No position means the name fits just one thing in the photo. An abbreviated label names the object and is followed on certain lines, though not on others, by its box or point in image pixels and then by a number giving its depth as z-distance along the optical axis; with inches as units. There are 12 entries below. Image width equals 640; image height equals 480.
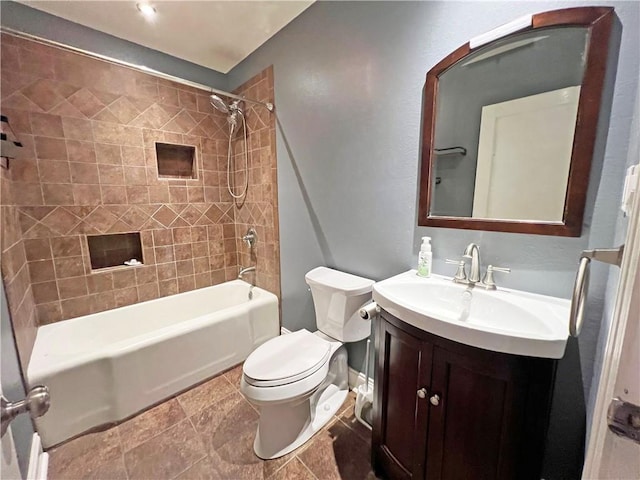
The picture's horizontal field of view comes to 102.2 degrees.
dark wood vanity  28.5
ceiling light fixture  62.5
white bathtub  53.9
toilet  48.0
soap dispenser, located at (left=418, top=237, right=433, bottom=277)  47.6
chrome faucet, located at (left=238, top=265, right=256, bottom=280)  96.8
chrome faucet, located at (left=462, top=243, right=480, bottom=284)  42.1
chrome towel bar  19.4
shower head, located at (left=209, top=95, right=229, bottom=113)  75.3
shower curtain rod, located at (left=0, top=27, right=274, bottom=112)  44.8
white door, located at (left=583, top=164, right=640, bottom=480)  13.4
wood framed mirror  33.7
